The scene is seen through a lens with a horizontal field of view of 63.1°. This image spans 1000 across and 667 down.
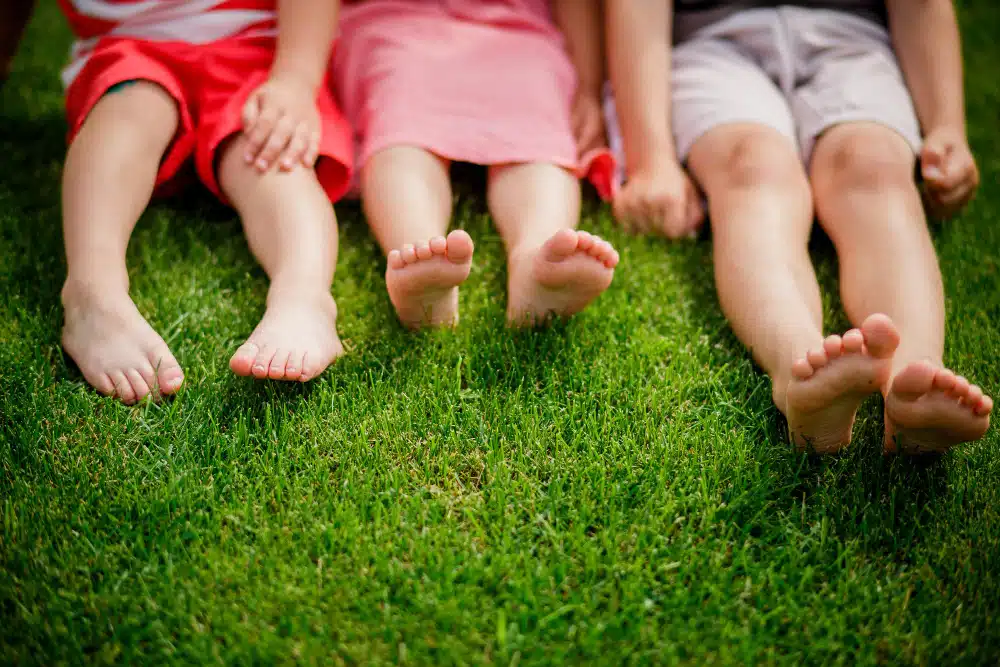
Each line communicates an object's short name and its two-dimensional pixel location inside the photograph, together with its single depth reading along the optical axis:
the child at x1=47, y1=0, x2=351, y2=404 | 1.23
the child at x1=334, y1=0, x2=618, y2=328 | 1.25
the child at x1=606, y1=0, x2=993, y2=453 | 1.06
